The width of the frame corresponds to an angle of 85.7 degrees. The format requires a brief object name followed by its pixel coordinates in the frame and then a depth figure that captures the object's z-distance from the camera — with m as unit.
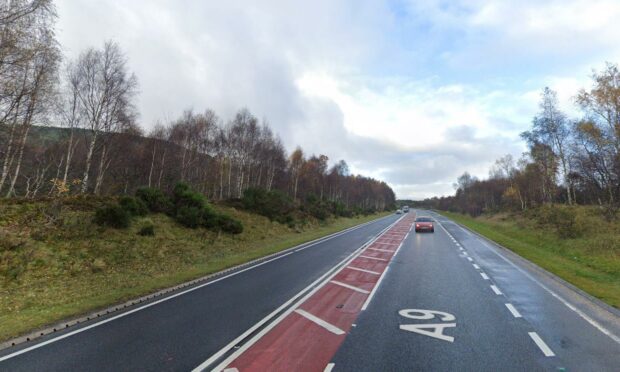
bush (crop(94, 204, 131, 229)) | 17.29
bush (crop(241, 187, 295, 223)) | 33.34
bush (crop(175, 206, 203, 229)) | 22.61
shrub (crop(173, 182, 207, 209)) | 24.38
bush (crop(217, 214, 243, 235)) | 24.03
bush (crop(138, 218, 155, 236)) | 18.20
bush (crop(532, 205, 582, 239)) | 22.08
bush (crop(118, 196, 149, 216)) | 20.00
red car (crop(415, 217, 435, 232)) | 30.45
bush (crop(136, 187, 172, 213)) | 22.73
